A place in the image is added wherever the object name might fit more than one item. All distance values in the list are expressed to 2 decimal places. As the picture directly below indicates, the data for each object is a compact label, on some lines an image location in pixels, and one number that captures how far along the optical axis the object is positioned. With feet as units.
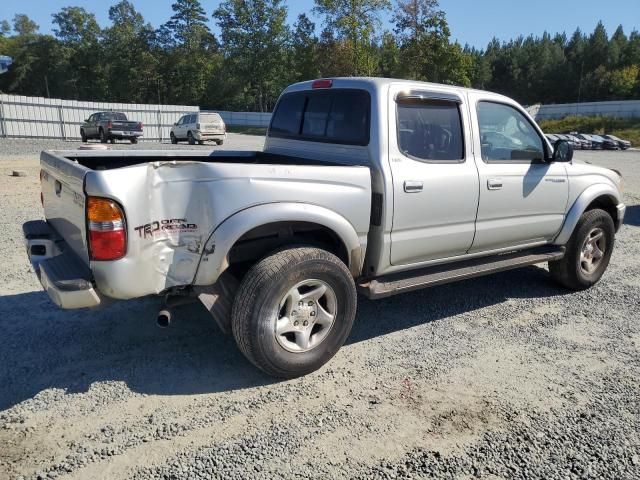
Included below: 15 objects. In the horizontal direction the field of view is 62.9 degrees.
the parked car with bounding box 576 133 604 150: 107.15
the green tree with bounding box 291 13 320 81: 191.83
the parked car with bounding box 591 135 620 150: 107.96
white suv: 84.48
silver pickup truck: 10.18
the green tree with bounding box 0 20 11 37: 315.99
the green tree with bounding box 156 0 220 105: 230.27
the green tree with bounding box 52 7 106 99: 247.09
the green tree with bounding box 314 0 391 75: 153.35
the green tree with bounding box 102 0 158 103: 230.27
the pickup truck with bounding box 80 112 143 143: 81.76
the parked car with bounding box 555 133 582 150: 104.93
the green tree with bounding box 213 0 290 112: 218.79
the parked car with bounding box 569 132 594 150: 106.52
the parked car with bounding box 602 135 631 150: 108.78
